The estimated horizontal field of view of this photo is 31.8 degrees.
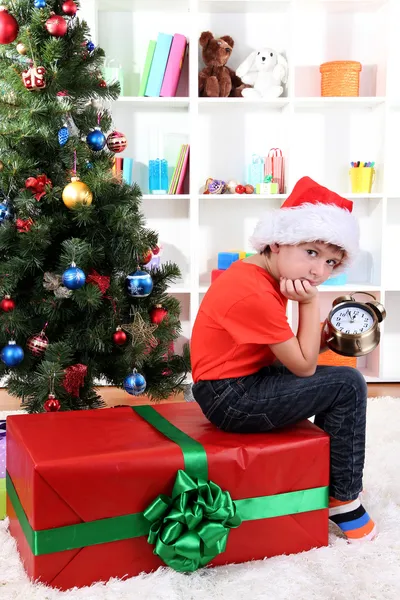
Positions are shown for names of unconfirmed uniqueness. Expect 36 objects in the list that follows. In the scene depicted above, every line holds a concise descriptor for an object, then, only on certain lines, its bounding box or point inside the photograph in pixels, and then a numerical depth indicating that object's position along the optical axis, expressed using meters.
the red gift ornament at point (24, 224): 2.02
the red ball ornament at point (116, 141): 2.24
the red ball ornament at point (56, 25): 2.01
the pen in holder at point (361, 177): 3.41
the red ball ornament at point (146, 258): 2.16
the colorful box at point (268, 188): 3.36
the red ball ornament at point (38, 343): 2.07
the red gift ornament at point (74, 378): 2.07
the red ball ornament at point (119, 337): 2.13
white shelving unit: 3.34
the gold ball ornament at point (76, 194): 2.03
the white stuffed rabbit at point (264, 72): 3.32
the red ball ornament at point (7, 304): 2.06
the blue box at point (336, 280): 3.44
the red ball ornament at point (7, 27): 2.02
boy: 1.61
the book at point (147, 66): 3.22
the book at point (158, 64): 3.23
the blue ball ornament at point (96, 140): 2.17
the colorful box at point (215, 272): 3.29
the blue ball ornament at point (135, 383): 2.17
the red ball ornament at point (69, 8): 2.06
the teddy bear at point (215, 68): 3.31
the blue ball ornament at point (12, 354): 2.04
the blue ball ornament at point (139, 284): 2.13
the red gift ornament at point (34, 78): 1.99
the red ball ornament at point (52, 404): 2.02
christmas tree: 2.03
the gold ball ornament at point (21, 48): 2.04
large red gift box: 1.38
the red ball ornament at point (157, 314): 2.23
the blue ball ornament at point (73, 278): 1.98
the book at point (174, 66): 3.24
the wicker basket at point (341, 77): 3.33
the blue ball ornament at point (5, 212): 2.04
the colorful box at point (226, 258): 3.33
